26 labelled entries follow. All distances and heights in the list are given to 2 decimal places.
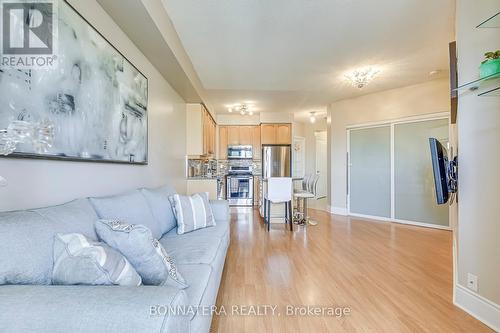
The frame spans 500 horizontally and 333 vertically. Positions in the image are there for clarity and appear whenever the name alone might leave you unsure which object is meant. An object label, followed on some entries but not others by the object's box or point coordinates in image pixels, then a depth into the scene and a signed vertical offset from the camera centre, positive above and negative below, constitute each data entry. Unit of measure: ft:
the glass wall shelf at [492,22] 5.38 +3.40
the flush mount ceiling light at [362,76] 12.42 +5.07
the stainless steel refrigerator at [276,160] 22.02 +0.88
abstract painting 3.74 +1.41
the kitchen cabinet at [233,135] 22.62 +3.27
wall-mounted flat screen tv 6.28 -0.08
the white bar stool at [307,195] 14.57 -1.55
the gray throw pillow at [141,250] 3.52 -1.21
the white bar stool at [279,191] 13.57 -1.24
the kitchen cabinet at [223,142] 22.66 +2.56
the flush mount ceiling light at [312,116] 22.49 +5.25
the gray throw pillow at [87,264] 2.89 -1.20
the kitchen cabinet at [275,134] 22.17 +3.31
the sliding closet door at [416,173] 14.24 -0.20
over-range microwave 22.34 +1.72
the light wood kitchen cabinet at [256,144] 22.53 +2.41
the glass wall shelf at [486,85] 5.35 +2.03
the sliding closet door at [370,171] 16.29 -0.10
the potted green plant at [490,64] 5.16 +2.34
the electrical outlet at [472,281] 5.76 -2.73
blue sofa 2.23 -1.31
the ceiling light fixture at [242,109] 19.39 +5.21
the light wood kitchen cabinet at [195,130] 14.99 +2.54
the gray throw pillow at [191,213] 7.32 -1.41
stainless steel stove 21.94 -1.91
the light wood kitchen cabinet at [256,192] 22.17 -2.11
